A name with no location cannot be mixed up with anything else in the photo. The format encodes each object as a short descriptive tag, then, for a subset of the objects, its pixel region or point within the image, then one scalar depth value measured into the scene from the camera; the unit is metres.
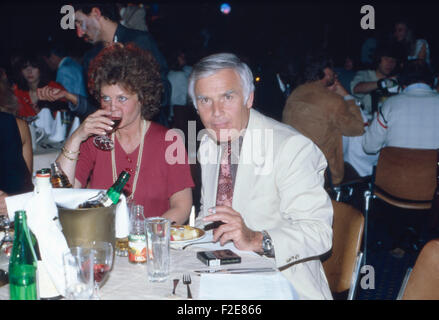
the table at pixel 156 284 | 1.28
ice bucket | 1.36
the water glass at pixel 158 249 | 1.38
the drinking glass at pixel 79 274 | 1.21
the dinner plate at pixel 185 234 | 1.72
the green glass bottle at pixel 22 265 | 1.15
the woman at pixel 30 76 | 4.73
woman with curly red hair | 2.40
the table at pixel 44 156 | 3.56
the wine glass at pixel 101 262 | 1.30
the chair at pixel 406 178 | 3.53
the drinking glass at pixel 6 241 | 1.60
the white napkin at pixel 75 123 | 3.98
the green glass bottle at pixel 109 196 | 1.48
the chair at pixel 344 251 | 1.79
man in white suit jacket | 1.63
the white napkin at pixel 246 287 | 1.25
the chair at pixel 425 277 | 1.44
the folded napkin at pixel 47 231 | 1.26
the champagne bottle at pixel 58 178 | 1.86
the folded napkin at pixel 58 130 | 4.09
